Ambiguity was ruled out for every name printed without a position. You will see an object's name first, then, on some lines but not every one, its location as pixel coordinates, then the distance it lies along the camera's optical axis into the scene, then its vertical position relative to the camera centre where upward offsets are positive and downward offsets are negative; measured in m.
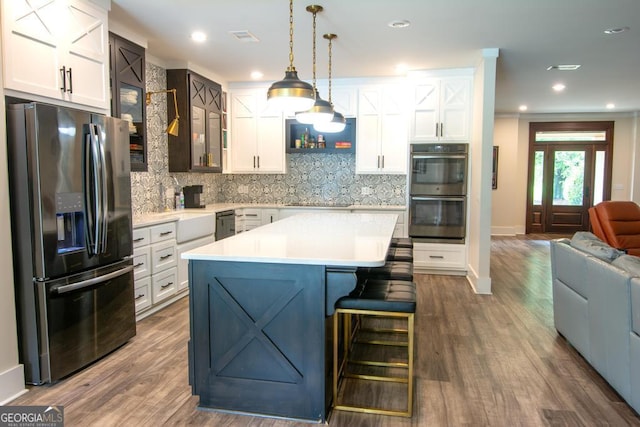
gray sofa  2.39 -0.78
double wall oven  5.59 -0.13
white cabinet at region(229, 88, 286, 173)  6.26 +0.67
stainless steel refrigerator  2.65 -0.32
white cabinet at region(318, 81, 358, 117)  6.00 +1.10
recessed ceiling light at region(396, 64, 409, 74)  5.35 +1.38
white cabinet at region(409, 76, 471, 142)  5.53 +0.90
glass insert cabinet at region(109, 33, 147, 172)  3.79 +0.81
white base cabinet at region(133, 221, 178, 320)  3.81 -0.77
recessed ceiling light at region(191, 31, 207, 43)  4.18 +1.38
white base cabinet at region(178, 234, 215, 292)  4.49 -0.83
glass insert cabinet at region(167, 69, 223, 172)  5.10 +0.69
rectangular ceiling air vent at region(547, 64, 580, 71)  5.39 +1.40
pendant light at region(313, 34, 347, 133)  3.86 +0.49
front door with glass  9.60 +0.23
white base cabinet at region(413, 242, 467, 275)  5.69 -0.97
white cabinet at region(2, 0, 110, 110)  2.63 +0.86
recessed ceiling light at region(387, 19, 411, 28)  3.84 +1.37
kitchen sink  4.42 -0.45
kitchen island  2.33 -0.77
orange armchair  5.33 -0.52
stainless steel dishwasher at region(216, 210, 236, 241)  5.26 -0.52
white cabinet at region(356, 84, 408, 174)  5.89 +0.69
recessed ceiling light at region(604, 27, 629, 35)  3.99 +1.36
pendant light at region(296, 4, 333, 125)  3.37 +0.52
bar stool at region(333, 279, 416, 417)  2.37 -0.69
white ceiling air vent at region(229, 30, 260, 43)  4.18 +1.39
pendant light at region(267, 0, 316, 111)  2.70 +0.54
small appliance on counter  5.39 -0.17
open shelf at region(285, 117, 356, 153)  6.26 +0.63
